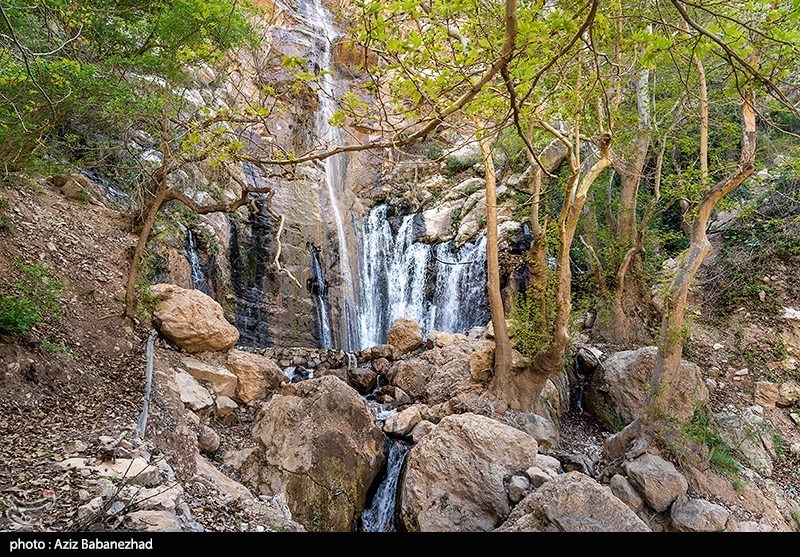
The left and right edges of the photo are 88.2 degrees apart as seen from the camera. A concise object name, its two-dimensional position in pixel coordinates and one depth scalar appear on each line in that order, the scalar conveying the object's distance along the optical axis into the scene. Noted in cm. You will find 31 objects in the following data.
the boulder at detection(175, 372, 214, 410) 587
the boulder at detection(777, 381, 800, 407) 709
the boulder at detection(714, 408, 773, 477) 607
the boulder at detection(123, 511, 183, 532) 264
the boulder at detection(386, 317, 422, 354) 998
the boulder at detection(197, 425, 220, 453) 534
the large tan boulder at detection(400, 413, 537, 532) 492
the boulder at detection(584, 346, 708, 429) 750
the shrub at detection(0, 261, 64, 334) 432
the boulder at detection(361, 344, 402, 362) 988
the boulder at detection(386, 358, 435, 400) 846
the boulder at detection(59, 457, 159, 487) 329
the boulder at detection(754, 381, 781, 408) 718
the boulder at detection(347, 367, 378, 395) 895
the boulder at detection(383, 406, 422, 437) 687
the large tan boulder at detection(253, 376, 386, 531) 523
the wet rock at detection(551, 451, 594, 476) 619
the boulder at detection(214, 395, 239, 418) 627
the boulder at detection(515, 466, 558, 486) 502
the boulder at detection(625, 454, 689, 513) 522
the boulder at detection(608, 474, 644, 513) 525
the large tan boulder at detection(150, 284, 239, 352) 685
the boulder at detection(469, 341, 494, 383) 785
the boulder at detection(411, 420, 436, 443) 668
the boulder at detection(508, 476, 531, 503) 491
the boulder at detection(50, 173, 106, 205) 771
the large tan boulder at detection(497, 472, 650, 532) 387
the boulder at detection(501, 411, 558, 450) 666
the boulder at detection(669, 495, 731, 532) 488
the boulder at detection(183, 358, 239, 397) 657
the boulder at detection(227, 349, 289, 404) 703
